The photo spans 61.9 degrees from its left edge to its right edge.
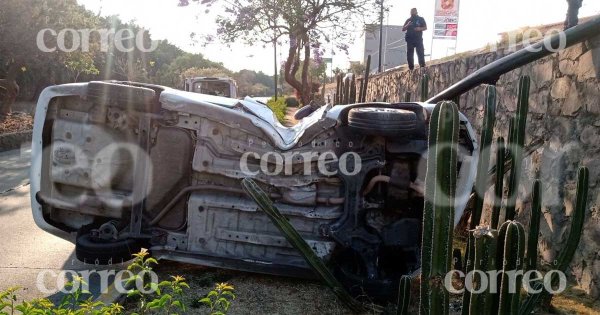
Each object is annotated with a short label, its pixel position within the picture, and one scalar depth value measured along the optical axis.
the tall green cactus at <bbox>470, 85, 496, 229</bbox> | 3.87
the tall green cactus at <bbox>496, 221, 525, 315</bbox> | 2.24
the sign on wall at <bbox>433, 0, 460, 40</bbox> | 15.22
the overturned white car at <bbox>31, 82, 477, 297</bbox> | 4.13
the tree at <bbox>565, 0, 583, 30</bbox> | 4.77
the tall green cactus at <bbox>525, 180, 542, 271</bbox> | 3.47
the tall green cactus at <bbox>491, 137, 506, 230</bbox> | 3.96
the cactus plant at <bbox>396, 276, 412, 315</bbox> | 2.97
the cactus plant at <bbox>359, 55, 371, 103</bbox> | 13.20
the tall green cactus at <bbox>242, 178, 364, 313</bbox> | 3.39
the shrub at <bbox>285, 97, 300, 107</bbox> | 38.19
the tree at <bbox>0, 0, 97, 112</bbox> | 14.64
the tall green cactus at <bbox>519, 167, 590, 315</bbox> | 3.53
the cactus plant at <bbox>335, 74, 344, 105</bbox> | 17.23
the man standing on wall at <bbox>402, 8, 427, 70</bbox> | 11.54
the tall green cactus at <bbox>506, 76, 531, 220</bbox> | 3.88
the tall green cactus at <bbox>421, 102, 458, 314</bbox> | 2.07
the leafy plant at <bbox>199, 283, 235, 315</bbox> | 2.23
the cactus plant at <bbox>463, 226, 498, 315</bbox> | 2.33
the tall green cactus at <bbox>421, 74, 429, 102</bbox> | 6.95
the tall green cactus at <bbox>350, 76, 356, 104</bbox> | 14.59
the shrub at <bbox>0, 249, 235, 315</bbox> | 1.99
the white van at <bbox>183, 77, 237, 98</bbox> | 11.94
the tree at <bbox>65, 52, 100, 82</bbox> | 17.95
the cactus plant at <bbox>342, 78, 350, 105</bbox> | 15.19
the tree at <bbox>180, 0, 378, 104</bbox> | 19.09
